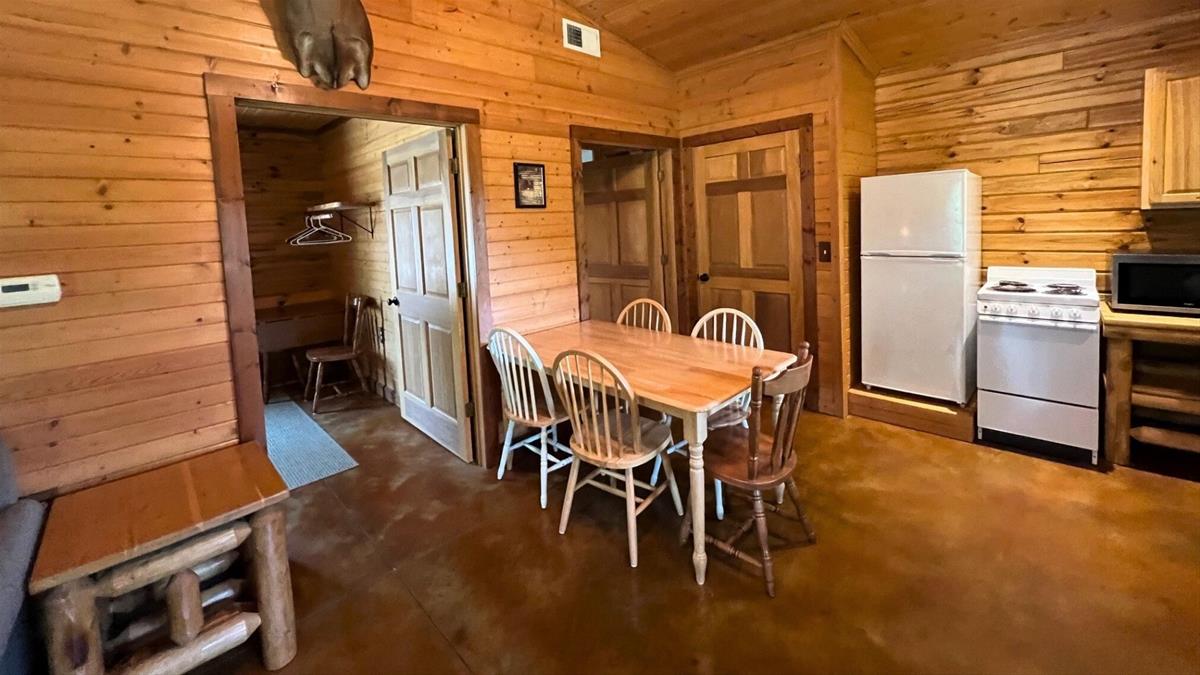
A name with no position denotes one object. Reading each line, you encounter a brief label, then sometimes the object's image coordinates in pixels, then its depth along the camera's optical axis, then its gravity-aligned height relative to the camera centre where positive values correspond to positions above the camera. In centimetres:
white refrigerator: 346 -11
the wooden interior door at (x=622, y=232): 467 +35
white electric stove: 305 -56
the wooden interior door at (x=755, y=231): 409 +28
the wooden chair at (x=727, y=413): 276 -69
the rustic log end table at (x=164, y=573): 167 -84
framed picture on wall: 353 +57
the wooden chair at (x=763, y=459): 213 -77
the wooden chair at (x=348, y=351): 486 -54
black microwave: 295 -17
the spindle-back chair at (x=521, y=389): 292 -55
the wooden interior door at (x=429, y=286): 342 -2
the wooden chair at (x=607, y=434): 236 -70
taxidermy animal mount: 247 +108
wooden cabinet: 282 +53
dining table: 222 -43
